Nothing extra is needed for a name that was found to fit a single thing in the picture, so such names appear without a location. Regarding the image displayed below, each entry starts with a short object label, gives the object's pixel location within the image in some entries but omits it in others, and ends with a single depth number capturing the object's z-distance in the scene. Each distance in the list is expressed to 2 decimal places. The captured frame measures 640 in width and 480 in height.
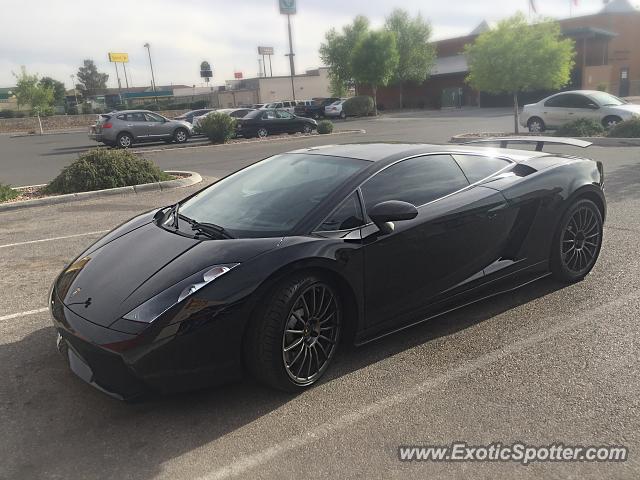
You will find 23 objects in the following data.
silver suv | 21.39
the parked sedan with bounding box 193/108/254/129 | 27.23
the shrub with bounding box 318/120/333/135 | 24.56
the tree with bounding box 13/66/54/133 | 36.88
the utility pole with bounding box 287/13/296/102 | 54.41
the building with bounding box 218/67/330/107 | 71.44
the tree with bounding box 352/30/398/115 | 45.03
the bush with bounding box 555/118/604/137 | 16.22
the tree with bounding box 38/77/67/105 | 80.09
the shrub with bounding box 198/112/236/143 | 21.05
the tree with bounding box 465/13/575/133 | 18.52
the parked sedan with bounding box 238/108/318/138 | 24.14
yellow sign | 84.88
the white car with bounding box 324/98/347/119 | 40.69
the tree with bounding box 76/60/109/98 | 115.06
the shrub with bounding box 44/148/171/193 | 10.21
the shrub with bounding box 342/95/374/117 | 42.59
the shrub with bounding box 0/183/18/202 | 9.53
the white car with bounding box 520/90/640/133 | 17.27
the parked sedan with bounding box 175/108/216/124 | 29.58
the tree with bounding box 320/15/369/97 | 49.59
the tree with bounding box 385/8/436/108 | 52.50
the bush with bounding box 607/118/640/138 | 14.89
